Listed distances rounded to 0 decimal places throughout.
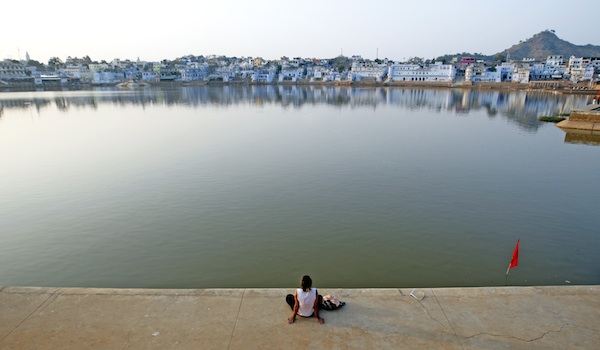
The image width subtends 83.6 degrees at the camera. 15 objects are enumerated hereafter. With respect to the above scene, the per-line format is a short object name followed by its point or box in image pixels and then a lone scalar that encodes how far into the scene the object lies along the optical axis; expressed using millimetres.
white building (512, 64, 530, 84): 125312
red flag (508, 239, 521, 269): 7815
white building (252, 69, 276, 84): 166575
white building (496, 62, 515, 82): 135000
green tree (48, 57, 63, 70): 173800
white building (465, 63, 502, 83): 131500
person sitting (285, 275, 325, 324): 5824
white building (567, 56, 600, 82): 122438
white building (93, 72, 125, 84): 154838
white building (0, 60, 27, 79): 133000
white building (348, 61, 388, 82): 151000
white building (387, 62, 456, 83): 136500
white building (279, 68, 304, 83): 170375
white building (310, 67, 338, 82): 162375
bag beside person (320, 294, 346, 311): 6176
